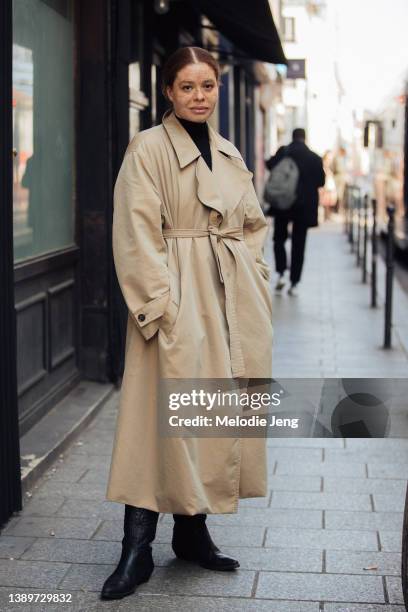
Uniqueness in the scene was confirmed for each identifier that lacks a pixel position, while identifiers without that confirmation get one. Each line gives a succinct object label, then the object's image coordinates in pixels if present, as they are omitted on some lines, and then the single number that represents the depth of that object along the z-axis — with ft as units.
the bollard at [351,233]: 64.80
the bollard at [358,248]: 54.14
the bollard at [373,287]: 38.29
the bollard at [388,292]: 29.91
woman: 12.19
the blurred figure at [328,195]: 101.35
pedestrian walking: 41.14
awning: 25.88
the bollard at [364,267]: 46.64
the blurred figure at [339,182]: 112.06
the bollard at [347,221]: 81.79
